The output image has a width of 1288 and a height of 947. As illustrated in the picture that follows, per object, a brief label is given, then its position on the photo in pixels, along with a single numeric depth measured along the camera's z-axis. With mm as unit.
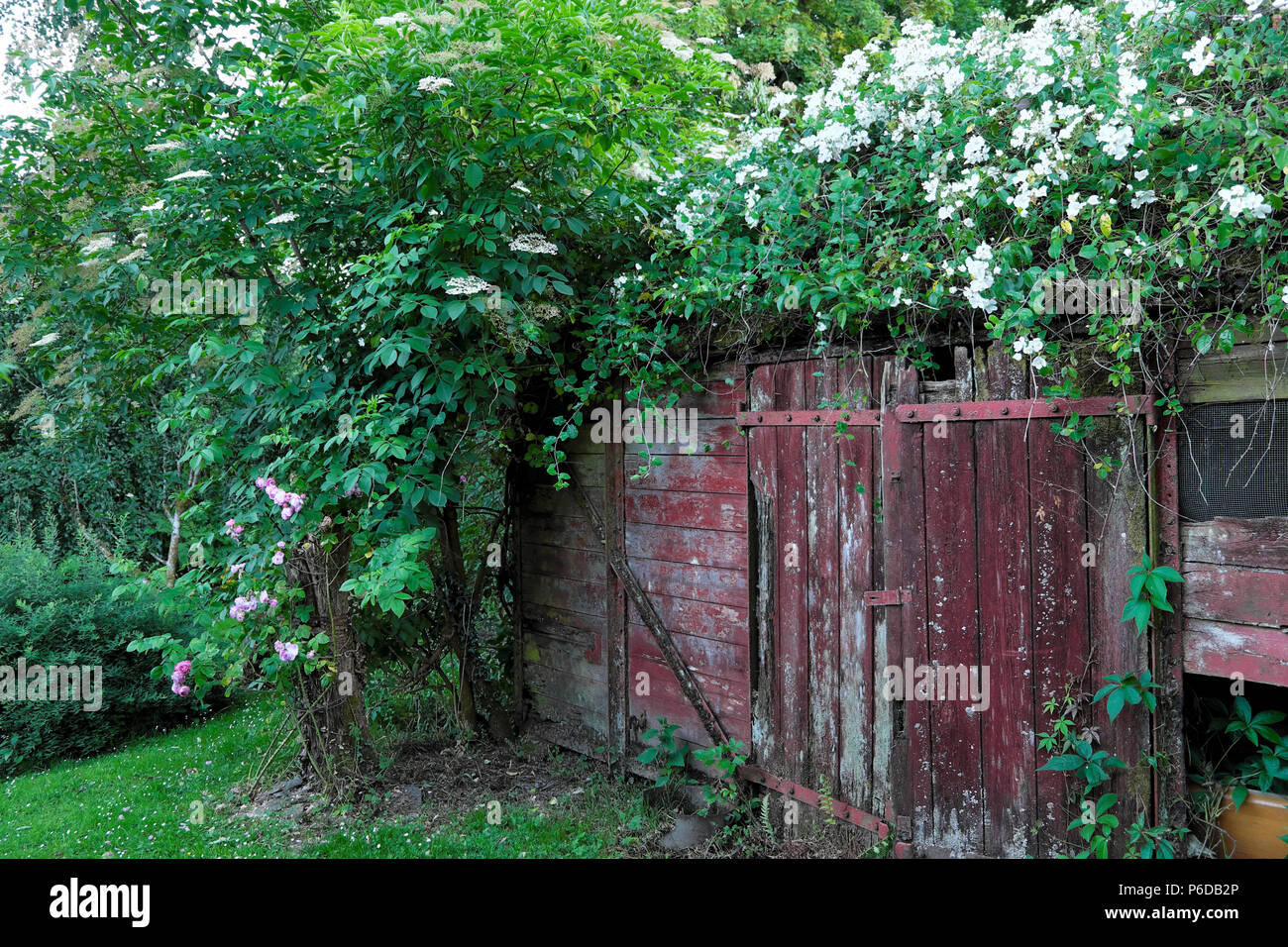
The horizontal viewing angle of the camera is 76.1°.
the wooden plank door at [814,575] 3619
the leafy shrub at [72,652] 6016
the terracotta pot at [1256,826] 2688
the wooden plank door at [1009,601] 2908
